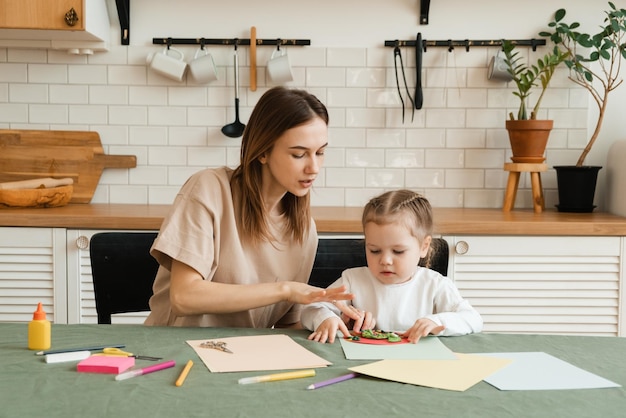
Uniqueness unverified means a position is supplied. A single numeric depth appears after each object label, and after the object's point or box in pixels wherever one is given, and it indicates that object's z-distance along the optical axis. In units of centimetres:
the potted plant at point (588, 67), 361
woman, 199
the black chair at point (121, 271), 226
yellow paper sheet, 142
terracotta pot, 357
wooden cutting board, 380
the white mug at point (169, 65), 372
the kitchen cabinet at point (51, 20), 341
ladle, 378
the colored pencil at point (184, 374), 138
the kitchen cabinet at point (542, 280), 320
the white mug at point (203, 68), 370
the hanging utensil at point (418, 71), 375
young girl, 204
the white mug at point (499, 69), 374
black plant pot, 363
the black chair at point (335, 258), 234
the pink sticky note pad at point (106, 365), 145
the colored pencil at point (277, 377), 140
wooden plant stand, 369
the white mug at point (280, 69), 369
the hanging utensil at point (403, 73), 379
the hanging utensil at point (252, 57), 375
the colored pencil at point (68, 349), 158
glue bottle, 161
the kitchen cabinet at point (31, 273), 321
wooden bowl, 336
